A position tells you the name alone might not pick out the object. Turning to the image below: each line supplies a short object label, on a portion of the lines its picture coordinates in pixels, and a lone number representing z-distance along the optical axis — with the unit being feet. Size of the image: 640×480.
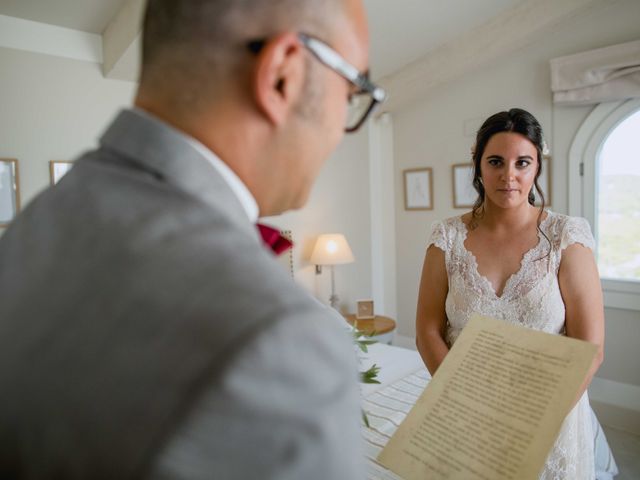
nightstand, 12.93
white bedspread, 5.61
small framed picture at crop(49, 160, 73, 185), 9.69
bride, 4.58
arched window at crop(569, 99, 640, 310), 10.62
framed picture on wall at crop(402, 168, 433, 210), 14.15
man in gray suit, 0.99
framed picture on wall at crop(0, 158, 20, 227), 9.13
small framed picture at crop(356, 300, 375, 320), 13.61
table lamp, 13.73
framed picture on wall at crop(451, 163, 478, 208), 13.07
